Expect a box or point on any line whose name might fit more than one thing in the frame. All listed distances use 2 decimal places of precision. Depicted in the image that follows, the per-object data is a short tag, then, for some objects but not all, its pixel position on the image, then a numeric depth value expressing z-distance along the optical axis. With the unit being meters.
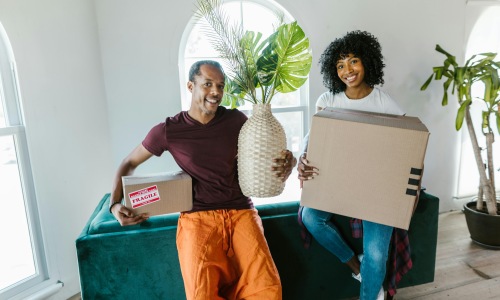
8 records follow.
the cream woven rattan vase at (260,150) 1.28
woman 1.44
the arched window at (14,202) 1.65
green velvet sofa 1.41
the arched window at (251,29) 2.45
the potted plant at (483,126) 2.27
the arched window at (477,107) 2.84
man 1.23
